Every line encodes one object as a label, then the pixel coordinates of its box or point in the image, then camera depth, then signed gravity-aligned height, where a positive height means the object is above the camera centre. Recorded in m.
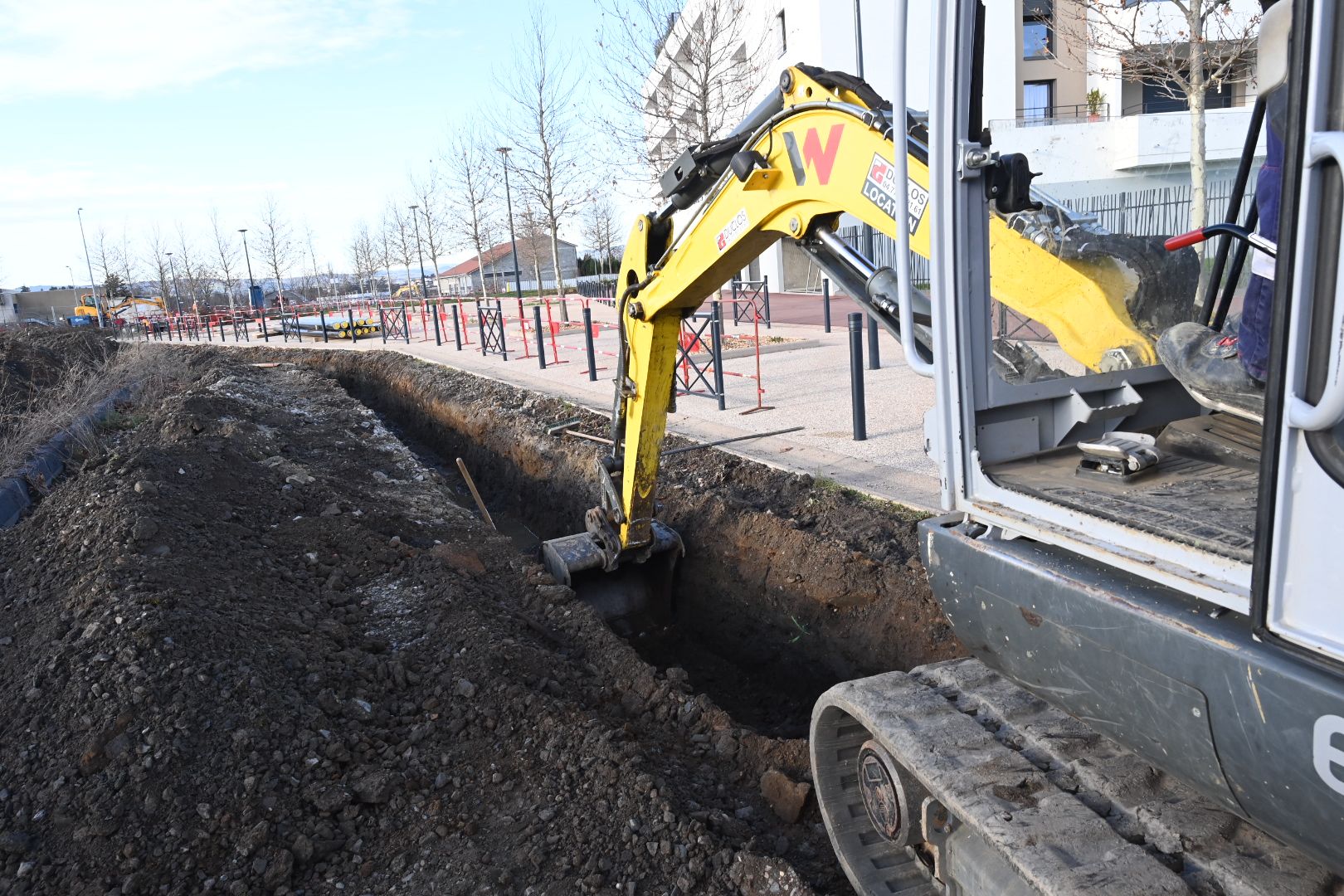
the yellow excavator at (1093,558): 1.57 -0.65
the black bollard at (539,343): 16.39 -0.92
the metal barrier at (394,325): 25.48 -0.68
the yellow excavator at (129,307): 46.87 +0.81
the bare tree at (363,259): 52.88 +2.54
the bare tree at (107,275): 56.62 +2.87
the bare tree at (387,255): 50.34 +2.62
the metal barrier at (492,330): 18.61 -0.73
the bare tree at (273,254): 47.81 +2.89
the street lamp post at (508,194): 26.10 +2.93
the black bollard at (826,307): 18.45 -0.77
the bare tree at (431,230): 41.73 +3.03
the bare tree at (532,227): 26.06 +1.93
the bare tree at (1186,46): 12.31 +2.98
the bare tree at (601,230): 46.85 +2.80
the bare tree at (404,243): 46.73 +2.93
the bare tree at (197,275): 55.26 +2.44
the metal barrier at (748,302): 18.95 -0.55
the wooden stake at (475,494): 9.65 -2.09
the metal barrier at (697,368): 11.23 -1.12
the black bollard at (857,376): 8.81 -1.02
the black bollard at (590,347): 13.80 -0.91
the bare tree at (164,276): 53.69 +2.59
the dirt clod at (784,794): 4.02 -2.24
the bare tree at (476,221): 33.97 +2.72
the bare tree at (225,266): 51.72 +2.67
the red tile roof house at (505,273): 57.72 +1.50
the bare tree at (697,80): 17.27 +3.90
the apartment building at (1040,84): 19.30 +4.55
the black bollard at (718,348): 11.17 -0.85
